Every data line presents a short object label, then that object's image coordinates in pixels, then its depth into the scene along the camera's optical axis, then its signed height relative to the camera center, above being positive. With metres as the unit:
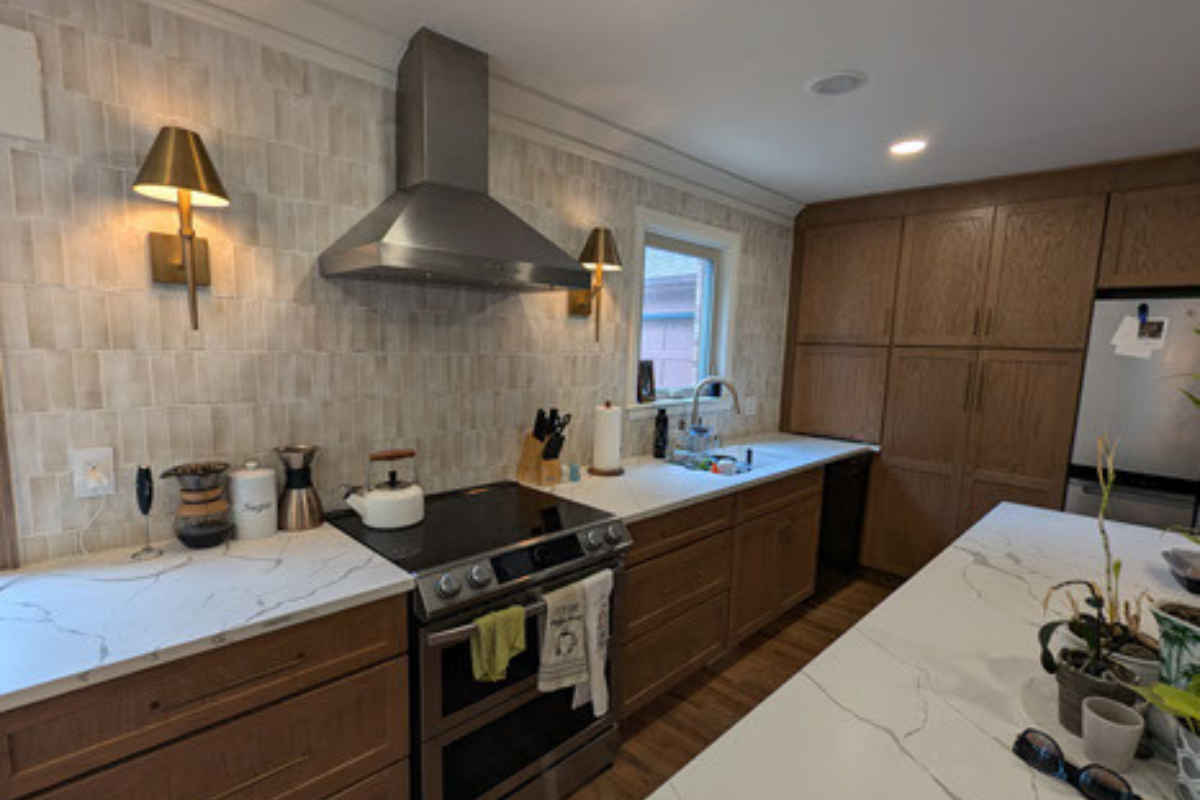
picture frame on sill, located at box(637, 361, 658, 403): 2.96 -0.24
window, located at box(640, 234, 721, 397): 3.05 +0.14
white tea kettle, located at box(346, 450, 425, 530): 1.64 -0.52
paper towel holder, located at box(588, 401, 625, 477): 2.43 -0.60
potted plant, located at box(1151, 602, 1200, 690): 0.75 -0.41
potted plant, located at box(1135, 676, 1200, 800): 0.59 -0.46
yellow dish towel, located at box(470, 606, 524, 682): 1.42 -0.80
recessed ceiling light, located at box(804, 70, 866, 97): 1.85 +0.89
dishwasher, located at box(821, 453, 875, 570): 3.15 -0.98
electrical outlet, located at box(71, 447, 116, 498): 1.37 -0.38
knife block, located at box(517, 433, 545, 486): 2.21 -0.51
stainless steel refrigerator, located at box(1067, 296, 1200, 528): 2.46 -0.25
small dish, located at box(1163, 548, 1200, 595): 1.38 -0.55
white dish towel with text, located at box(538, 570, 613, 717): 1.60 -0.92
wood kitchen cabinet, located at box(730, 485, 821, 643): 2.56 -1.11
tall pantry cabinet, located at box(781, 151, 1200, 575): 2.63 +0.15
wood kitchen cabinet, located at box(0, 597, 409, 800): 0.96 -0.79
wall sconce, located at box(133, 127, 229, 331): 1.28 +0.31
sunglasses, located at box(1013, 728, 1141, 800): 0.70 -0.56
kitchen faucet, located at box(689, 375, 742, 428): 2.83 -0.29
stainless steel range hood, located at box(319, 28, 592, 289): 1.51 +0.38
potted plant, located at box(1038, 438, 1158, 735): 0.83 -0.48
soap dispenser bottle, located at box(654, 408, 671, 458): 2.83 -0.50
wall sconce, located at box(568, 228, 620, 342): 2.31 +0.33
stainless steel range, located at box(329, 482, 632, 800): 1.39 -0.80
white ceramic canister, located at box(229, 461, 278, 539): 1.51 -0.48
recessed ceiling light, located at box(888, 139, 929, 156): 2.45 +0.89
